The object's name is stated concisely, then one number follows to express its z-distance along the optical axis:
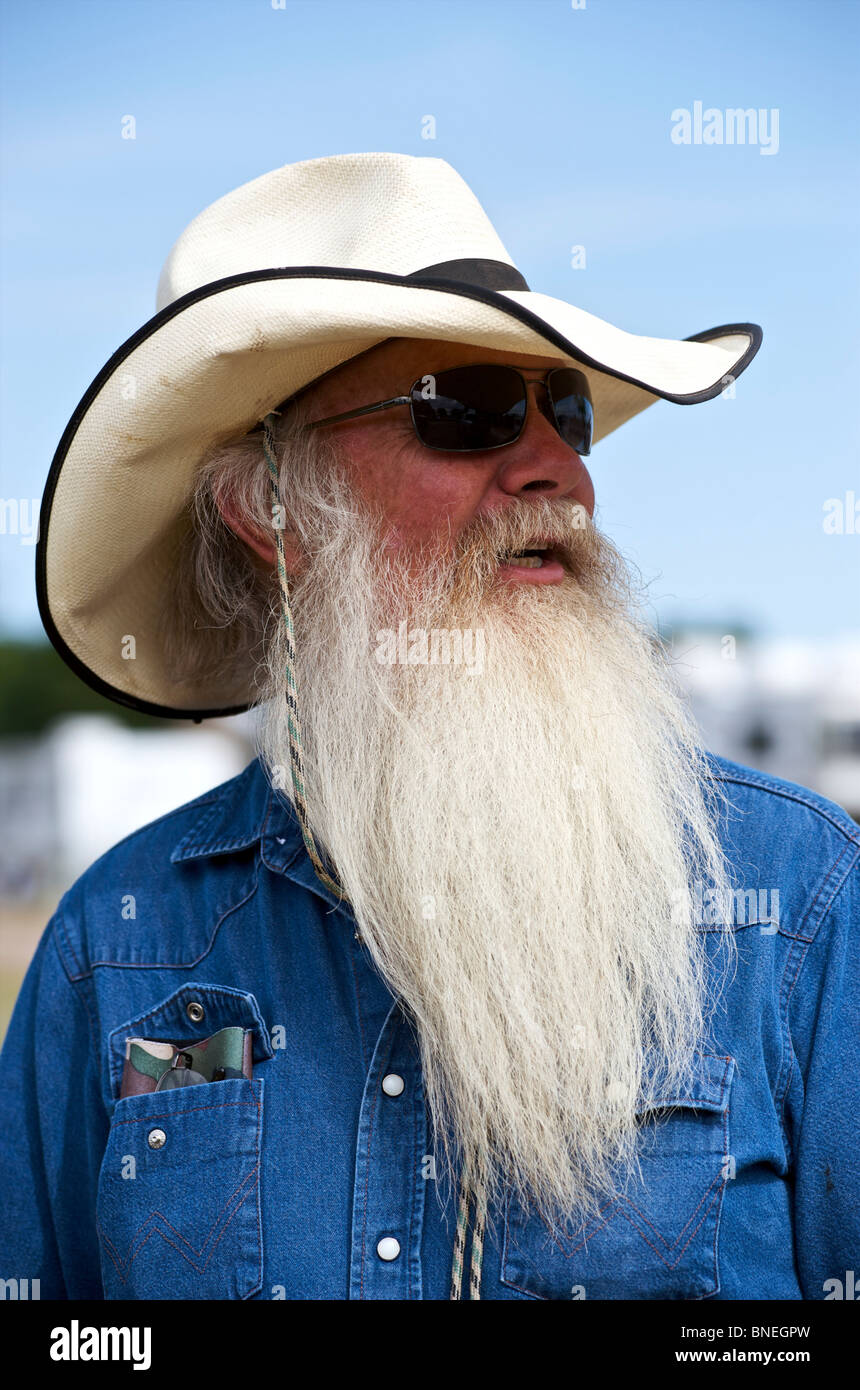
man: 1.78
